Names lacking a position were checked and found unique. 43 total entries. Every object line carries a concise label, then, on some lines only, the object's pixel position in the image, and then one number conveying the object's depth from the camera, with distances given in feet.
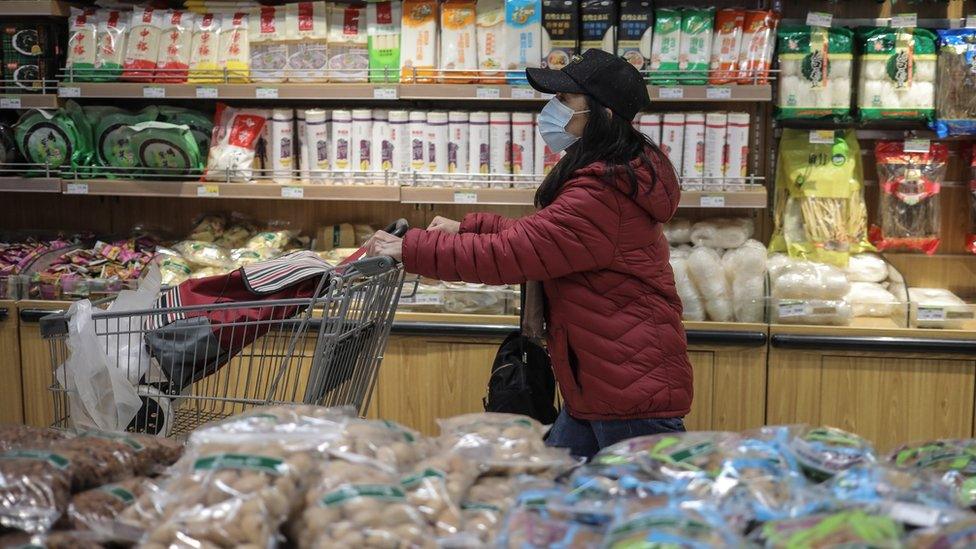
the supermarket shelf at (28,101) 14.58
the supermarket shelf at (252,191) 13.91
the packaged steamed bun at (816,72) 13.56
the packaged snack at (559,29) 13.65
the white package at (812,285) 12.65
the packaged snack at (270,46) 14.26
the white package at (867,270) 13.60
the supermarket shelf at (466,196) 13.53
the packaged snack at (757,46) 13.38
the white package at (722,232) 13.76
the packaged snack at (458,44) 13.87
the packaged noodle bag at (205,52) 14.30
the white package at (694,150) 13.69
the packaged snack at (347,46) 14.28
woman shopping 8.47
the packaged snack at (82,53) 14.53
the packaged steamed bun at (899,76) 13.56
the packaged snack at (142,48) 14.43
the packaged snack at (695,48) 13.50
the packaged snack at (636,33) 13.62
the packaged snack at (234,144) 14.29
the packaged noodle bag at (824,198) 13.91
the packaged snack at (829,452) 4.94
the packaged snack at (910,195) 13.96
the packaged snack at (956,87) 13.42
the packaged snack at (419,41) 13.94
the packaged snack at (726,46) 13.46
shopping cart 7.64
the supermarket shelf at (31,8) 14.51
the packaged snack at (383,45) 14.16
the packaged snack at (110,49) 14.49
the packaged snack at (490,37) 13.78
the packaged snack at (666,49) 13.56
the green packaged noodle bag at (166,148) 14.23
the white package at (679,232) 13.99
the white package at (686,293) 12.76
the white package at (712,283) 12.72
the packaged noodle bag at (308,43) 14.21
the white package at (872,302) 12.85
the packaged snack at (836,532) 4.08
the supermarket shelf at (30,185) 14.48
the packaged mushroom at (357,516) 4.28
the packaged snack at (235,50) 14.26
